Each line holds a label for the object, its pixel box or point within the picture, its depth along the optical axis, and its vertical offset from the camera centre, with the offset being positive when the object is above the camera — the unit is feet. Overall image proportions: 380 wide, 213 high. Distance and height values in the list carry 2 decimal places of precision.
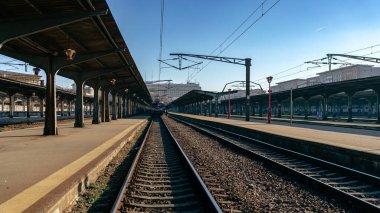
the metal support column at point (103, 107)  93.11 +1.12
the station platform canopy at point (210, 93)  141.49 +7.77
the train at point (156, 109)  169.37 +0.48
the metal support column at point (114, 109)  111.65 +0.53
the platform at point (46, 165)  14.79 -4.25
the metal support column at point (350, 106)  105.36 +0.61
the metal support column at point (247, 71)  88.22 +11.17
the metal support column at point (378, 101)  92.13 +2.00
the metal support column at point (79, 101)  65.00 +2.16
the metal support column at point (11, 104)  119.22 +3.10
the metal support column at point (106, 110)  97.22 -0.01
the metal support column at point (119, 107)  130.78 +1.28
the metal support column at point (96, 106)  81.51 +1.27
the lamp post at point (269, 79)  80.72 +8.09
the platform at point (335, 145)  27.62 -4.40
